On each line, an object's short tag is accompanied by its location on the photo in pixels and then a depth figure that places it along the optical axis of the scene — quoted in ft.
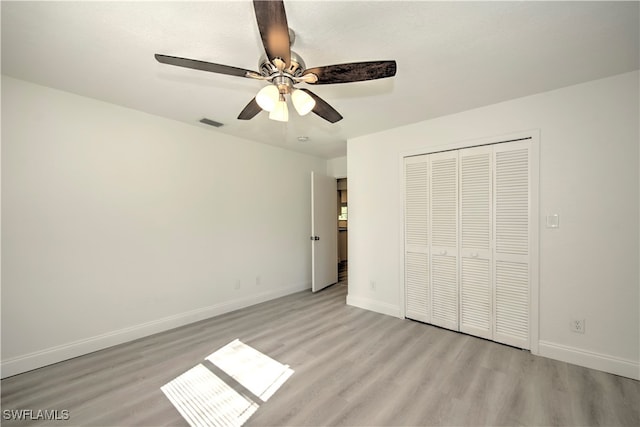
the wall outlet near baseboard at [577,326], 7.54
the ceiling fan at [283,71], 4.19
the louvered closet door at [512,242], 8.41
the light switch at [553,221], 7.88
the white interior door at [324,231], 14.58
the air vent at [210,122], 10.35
